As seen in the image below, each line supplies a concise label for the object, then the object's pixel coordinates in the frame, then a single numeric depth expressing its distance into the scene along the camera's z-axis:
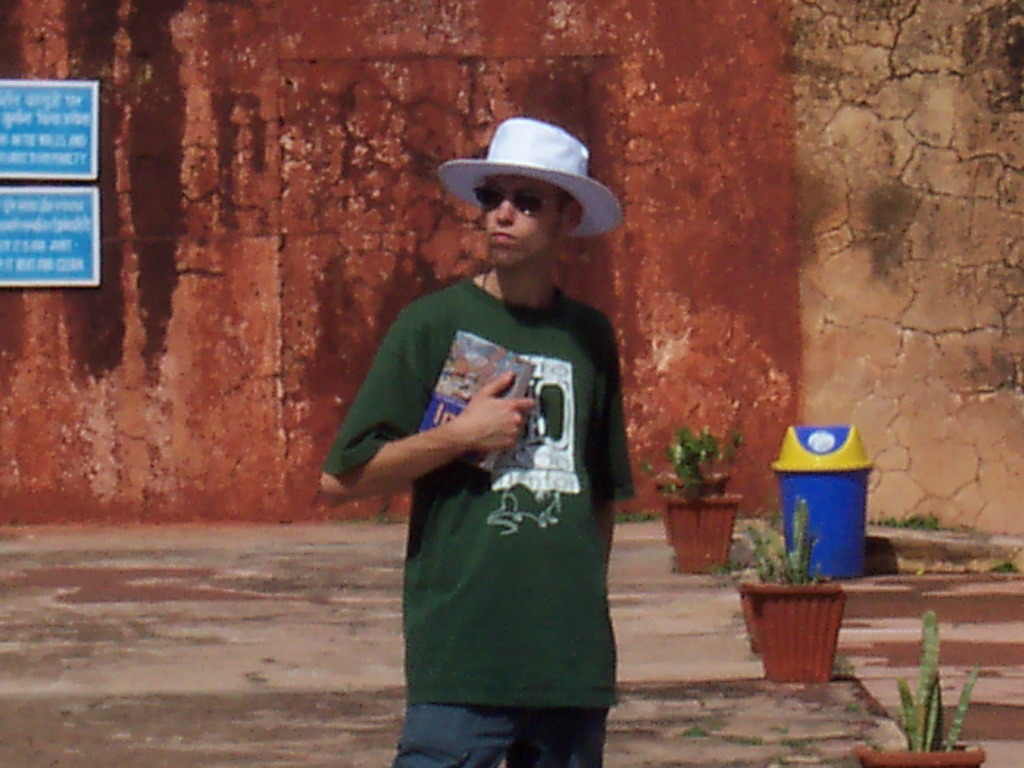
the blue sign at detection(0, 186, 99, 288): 25.11
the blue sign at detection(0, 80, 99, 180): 25.21
